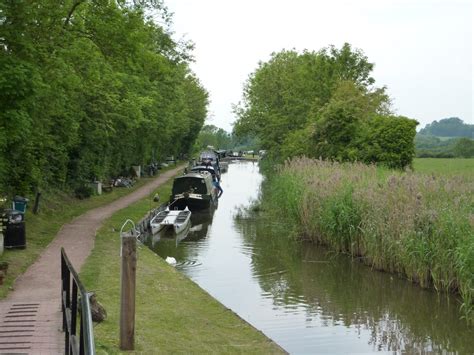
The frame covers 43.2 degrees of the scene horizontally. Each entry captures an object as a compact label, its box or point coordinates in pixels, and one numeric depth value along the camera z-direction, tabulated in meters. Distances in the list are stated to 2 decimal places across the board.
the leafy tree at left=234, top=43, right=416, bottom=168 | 33.12
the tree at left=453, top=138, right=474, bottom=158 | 86.54
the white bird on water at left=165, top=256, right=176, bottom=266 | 18.52
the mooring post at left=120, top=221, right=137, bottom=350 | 8.47
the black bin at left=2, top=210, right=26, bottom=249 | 15.31
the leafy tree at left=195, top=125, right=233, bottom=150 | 132.41
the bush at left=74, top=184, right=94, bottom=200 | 28.66
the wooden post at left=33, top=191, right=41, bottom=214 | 21.52
